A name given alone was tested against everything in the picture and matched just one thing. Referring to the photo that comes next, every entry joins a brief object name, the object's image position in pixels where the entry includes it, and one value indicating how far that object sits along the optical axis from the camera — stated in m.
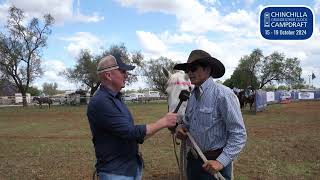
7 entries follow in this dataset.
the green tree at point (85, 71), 45.34
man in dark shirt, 2.34
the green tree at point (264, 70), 57.28
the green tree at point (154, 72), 52.04
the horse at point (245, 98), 23.06
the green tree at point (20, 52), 37.18
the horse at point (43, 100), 33.69
